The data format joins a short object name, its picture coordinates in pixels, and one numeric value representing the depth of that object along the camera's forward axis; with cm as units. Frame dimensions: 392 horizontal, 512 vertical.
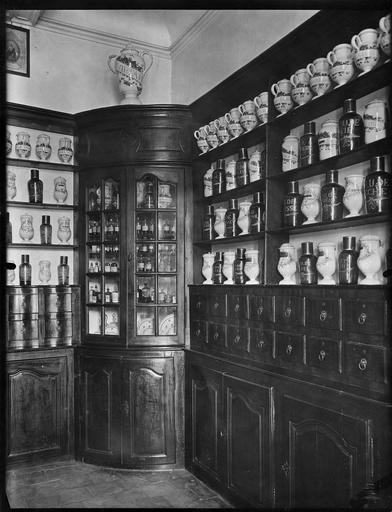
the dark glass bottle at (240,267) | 297
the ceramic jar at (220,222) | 321
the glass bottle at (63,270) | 370
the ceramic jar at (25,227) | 362
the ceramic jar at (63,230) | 375
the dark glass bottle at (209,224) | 334
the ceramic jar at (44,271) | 367
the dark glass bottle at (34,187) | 362
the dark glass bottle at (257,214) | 280
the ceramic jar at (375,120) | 207
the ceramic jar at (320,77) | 237
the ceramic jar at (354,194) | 221
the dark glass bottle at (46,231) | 366
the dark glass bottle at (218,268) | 320
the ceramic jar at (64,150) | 373
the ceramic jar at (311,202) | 247
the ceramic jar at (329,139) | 233
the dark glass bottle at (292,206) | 256
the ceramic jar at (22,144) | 359
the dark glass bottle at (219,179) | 319
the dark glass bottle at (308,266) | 241
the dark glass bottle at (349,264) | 216
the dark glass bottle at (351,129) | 219
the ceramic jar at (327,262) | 231
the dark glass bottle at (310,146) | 244
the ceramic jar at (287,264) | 259
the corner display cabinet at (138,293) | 339
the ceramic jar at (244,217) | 296
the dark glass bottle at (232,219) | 309
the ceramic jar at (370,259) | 206
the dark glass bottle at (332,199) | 230
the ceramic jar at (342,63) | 223
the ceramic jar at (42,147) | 366
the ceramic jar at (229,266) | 311
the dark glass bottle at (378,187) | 203
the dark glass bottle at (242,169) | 295
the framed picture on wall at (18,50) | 370
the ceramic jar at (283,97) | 262
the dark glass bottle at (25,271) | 356
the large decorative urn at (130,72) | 364
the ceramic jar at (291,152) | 261
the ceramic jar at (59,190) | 373
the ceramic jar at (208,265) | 331
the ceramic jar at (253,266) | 286
